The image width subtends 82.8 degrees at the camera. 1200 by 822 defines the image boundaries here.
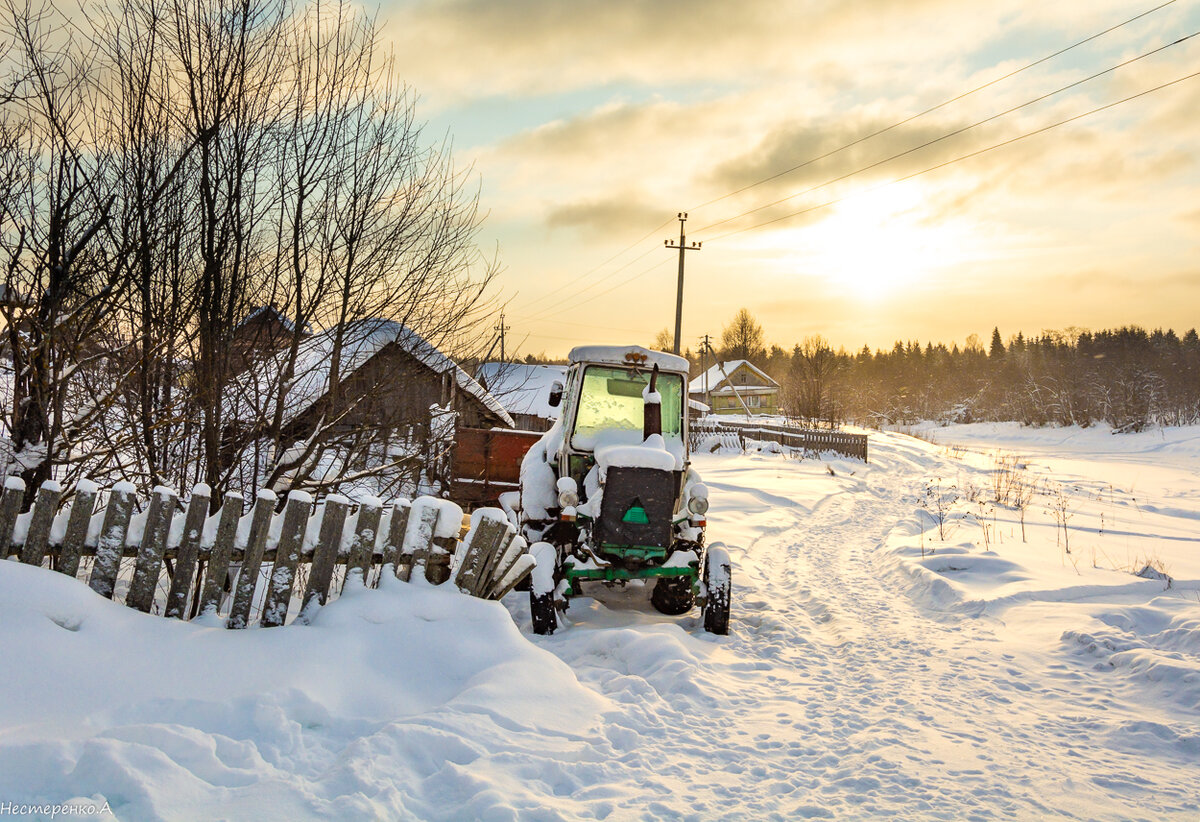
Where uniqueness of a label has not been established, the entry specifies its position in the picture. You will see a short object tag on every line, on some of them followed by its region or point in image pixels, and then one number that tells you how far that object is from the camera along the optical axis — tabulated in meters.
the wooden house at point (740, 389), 72.19
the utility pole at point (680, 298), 32.58
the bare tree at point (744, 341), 94.62
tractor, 5.89
